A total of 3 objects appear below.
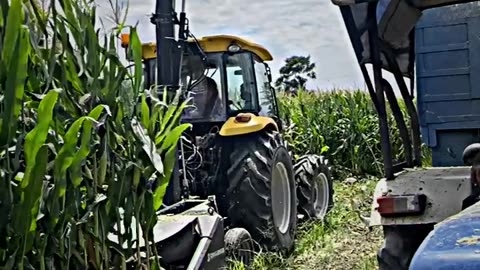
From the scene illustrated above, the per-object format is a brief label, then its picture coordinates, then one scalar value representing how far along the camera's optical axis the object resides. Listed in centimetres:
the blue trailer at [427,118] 157
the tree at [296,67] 3641
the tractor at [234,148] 482
